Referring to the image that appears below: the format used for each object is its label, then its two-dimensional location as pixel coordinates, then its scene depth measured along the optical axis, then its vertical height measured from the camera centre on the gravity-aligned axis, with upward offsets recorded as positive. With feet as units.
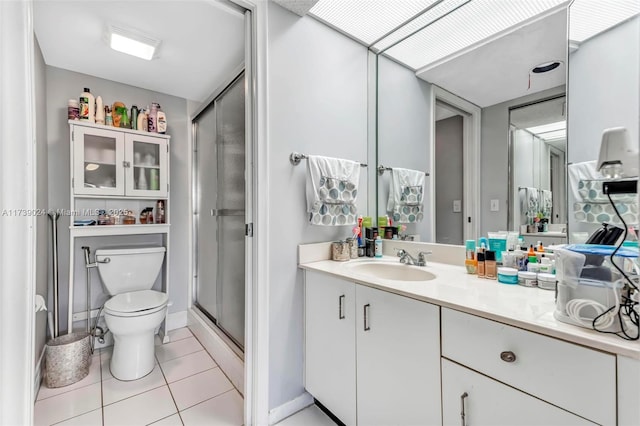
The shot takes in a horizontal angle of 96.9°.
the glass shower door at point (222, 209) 6.28 +0.07
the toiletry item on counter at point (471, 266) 4.20 -0.82
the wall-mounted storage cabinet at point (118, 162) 6.55 +1.26
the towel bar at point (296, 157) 4.91 +0.95
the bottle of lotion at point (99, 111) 6.83 +2.45
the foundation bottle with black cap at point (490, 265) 3.93 -0.76
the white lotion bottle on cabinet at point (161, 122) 7.59 +2.41
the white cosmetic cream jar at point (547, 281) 3.28 -0.82
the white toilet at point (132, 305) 5.92 -2.05
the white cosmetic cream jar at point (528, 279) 3.42 -0.83
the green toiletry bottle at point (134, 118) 7.43 +2.46
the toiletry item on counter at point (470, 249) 4.34 -0.59
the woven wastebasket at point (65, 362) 5.68 -3.07
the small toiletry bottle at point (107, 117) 7.04 +2.36
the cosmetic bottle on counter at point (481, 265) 4.01 -0.77
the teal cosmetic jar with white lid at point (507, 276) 3.61 -0.83
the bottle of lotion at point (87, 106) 6.59 +2.50
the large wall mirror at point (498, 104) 3.33 +1.60
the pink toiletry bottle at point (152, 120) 7.52 +2.43
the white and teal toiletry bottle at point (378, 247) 5.63 -0.71
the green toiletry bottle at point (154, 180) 7.59 +0.86
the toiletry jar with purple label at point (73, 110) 6.49 +2.35
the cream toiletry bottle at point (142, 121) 7.47 +2.39
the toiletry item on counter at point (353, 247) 5.45 -0.69
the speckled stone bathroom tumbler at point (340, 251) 5.26 -0.74
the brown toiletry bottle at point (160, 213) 7.83 -0.03
